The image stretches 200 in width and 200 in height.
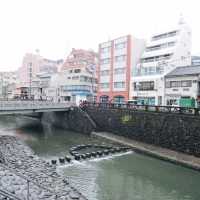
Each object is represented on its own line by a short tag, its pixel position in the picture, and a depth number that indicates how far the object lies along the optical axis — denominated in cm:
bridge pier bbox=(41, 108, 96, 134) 3706
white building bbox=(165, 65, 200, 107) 3556
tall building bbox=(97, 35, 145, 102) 4838
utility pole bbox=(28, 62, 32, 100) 9089
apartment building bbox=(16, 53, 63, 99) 8712
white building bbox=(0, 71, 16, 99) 10559
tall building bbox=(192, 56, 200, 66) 5320
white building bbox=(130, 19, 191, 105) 4225
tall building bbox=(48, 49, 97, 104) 6406
